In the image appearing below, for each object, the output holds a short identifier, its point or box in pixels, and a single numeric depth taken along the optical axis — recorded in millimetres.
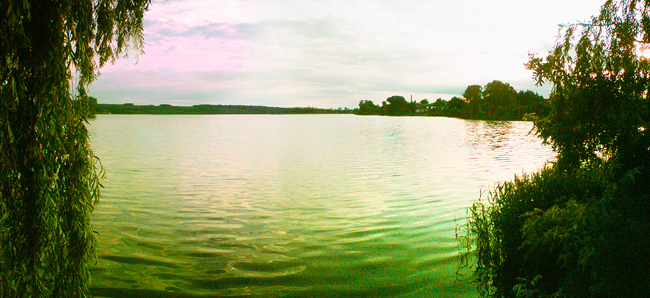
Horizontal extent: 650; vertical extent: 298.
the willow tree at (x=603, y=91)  4957
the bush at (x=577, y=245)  4520
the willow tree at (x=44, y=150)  4137
